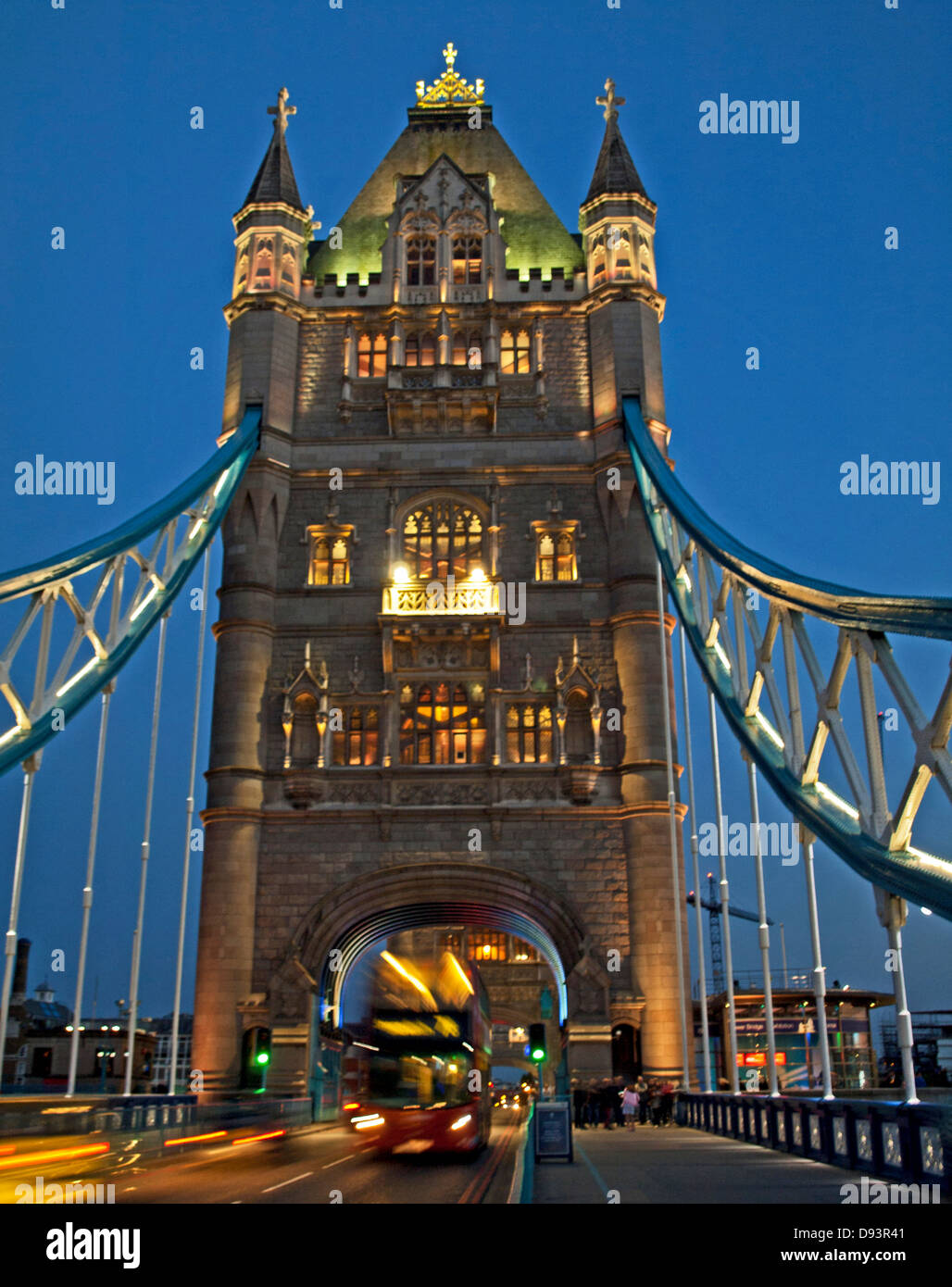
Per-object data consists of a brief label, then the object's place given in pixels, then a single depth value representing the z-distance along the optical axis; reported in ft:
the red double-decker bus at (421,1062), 58.95
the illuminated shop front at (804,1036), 167.43
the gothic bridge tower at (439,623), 95.14
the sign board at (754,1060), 183.01
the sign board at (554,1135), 52.80
